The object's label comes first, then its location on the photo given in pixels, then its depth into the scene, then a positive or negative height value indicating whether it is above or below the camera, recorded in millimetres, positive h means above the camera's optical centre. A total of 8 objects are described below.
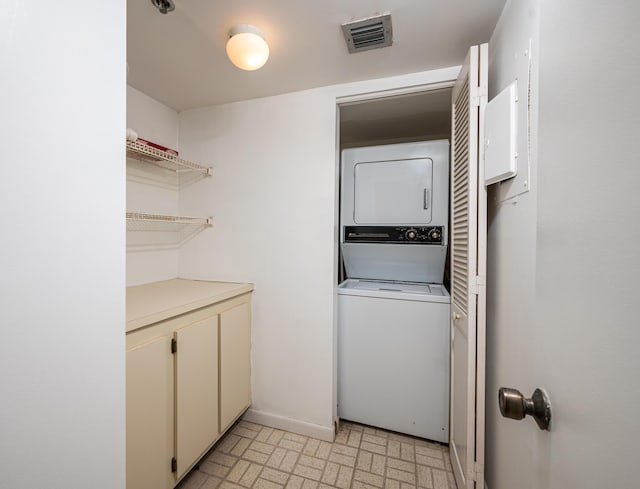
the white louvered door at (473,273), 1269 -148
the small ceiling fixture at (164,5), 1229 +1073
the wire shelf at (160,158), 1630 +579
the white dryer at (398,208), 2104 +272
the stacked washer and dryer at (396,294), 1903 -379
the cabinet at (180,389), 1221 -805
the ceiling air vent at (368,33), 1332 +1075
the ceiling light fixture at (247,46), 1339 +964
